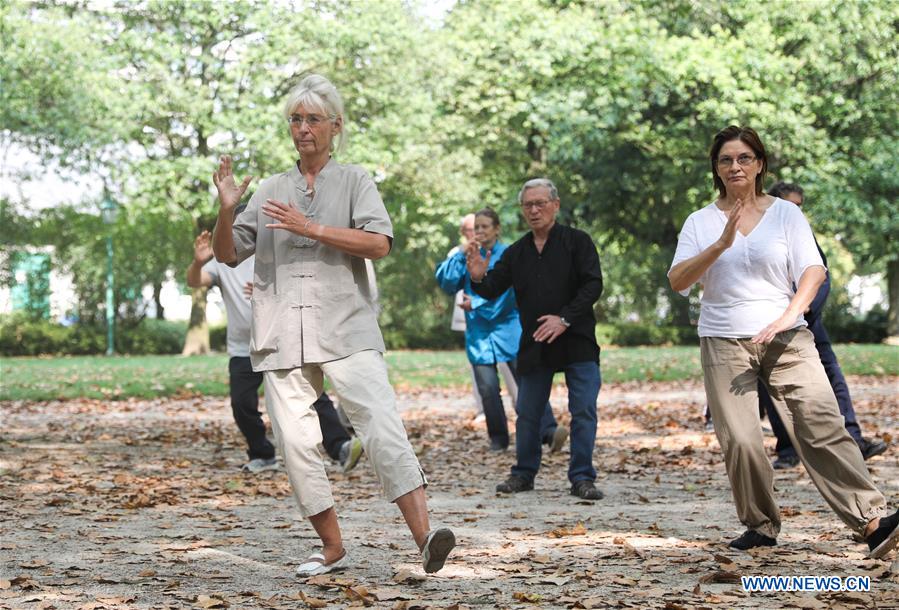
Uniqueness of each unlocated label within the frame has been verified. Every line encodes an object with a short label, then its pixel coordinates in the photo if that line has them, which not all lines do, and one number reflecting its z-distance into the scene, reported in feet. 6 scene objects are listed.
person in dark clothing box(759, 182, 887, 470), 55.37
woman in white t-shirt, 34.36
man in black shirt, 50.43
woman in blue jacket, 63.25
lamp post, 220.95
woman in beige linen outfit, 33.05
